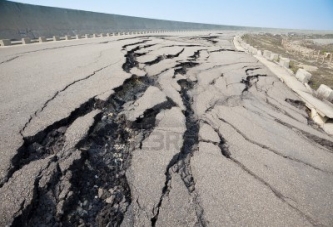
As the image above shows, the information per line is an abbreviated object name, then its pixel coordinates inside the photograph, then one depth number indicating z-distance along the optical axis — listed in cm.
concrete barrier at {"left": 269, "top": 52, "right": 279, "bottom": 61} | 999
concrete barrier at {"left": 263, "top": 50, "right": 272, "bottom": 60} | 1053
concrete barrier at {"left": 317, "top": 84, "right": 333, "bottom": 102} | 567
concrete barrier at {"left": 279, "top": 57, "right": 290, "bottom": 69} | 864
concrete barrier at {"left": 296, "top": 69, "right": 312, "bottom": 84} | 686
